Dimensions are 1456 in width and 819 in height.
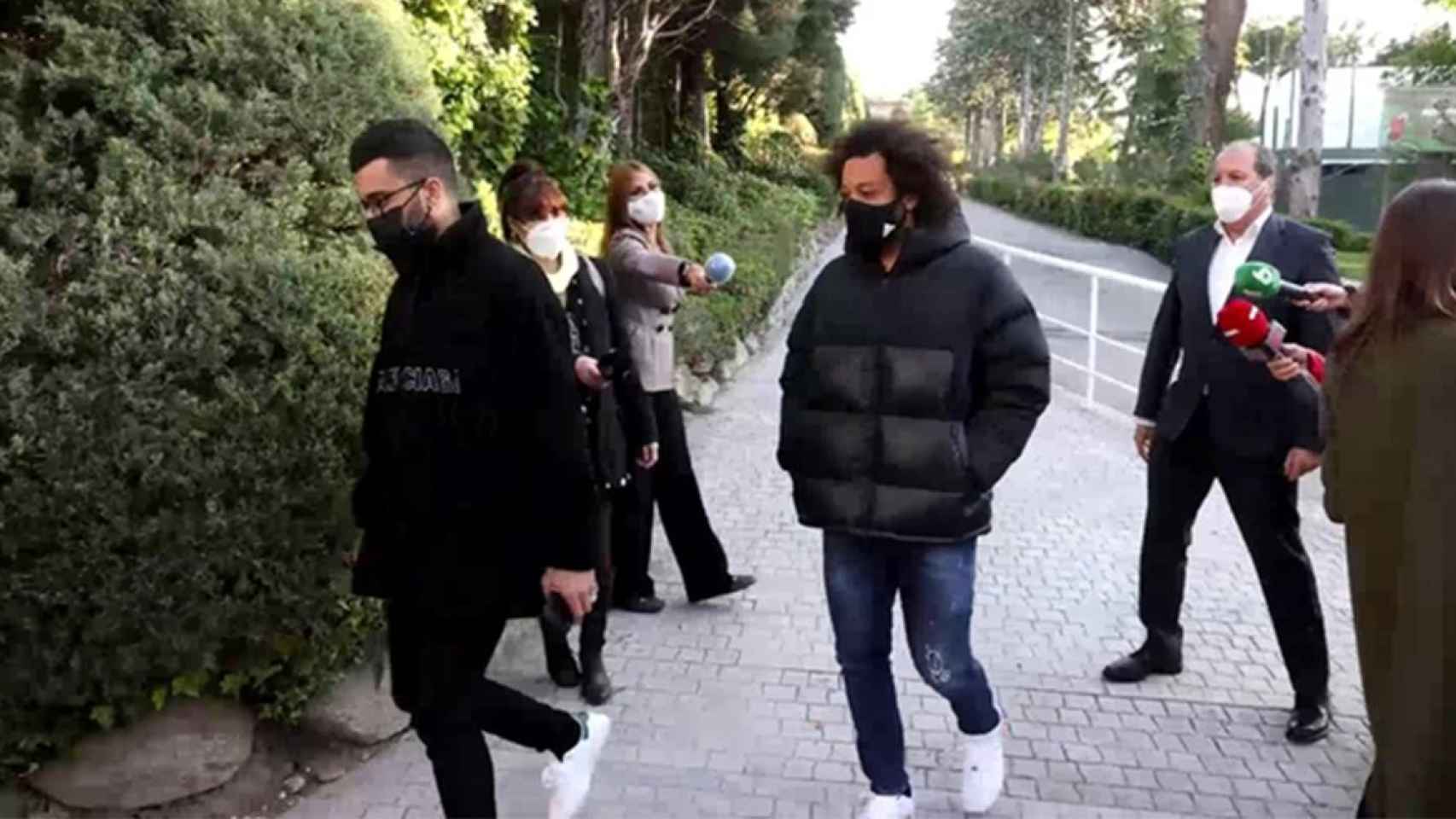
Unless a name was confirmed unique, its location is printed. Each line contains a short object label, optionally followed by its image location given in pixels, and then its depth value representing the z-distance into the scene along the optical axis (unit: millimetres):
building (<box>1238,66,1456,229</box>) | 31188
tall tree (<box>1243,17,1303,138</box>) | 50969
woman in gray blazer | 4797
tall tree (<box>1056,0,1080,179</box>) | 47938
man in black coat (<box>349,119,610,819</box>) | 2809
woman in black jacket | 4121
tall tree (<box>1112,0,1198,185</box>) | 40125
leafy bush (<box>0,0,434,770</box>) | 3262
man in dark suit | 3971
